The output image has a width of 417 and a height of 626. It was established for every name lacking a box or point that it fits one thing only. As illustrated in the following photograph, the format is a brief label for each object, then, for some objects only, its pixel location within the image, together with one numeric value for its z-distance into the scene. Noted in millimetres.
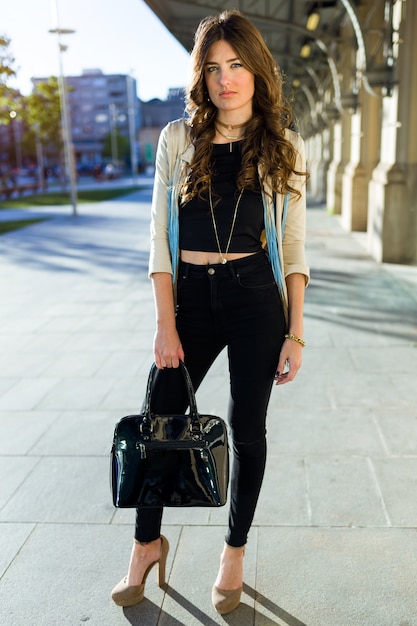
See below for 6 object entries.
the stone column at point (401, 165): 9289
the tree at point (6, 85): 22531
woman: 2199
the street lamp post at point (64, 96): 20406
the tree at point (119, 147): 115625
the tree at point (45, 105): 34781
